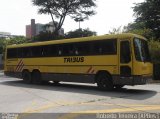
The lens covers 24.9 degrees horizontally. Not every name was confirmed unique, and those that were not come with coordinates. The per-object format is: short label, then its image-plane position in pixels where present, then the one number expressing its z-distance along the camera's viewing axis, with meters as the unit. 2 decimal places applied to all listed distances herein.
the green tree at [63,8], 50.59
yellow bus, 17.39
